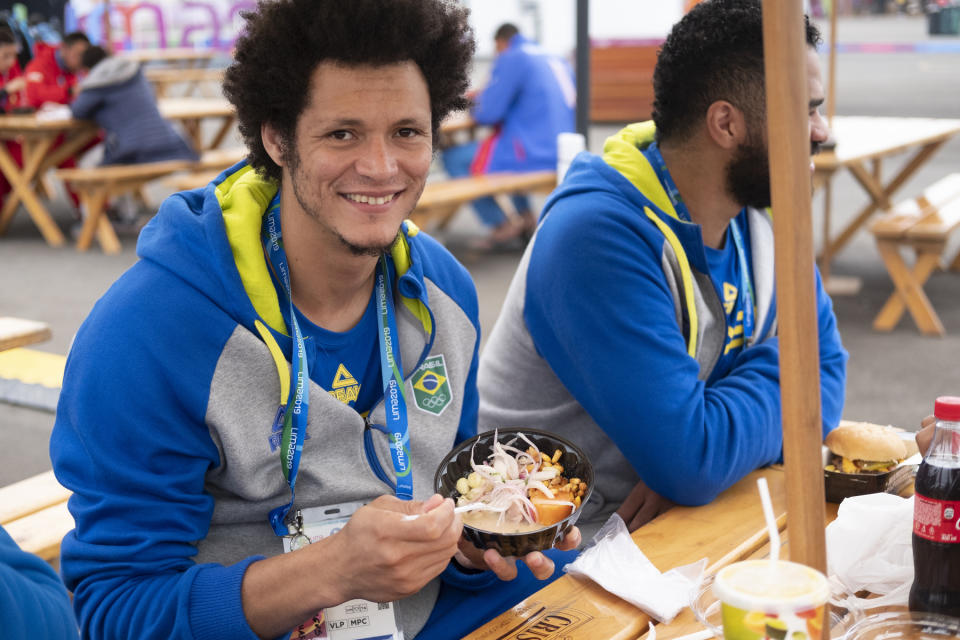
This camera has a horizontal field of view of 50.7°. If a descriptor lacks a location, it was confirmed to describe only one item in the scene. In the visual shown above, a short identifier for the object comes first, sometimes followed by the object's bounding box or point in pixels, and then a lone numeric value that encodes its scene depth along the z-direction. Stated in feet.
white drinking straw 3.30
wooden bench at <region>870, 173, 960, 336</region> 17.90
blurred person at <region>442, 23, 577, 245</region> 24.31
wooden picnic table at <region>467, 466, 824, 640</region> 4.90
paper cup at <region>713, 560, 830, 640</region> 3.05
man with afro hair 4.95
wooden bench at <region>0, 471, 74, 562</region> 7.91
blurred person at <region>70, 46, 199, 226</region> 25.09
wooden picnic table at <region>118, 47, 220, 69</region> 59.62
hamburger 6.31
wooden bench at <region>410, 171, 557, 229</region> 21.04
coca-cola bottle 4.43
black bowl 4.94
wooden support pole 3.09
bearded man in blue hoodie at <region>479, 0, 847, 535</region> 6.54
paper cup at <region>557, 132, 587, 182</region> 14.29
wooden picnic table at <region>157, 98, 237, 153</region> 30.76
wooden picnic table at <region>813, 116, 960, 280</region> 17.97
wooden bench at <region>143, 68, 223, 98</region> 48.55
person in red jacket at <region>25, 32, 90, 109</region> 29.76
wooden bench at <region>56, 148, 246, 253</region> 24.80
